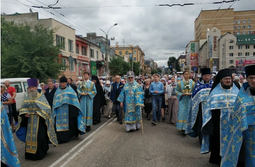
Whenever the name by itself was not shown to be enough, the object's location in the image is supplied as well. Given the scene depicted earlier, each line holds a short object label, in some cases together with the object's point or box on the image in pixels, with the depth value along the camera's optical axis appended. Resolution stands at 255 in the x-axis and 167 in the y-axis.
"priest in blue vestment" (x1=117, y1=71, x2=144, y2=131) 8.05
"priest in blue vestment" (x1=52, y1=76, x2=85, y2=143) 6.54
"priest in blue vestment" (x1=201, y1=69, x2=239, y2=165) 4.14
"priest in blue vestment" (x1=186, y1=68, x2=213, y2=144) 5.32
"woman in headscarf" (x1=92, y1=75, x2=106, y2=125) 9.56
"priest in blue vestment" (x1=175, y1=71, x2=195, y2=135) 7.36
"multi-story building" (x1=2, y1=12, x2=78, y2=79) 25.11
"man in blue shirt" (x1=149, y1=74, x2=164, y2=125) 9.24
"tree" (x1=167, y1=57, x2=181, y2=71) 122.45
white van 11.60
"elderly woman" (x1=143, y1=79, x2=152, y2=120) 10.88
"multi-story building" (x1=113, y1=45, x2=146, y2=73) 97.31
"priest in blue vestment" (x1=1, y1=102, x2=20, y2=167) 3.80
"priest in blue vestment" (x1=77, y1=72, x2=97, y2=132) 8.24
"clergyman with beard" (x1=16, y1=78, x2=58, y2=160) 5.24
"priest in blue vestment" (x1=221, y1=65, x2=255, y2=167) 3.20
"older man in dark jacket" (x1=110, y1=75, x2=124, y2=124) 10.34
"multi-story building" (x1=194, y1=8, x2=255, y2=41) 77.94
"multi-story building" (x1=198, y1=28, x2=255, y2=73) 55.53
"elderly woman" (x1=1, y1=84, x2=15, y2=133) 8.42
